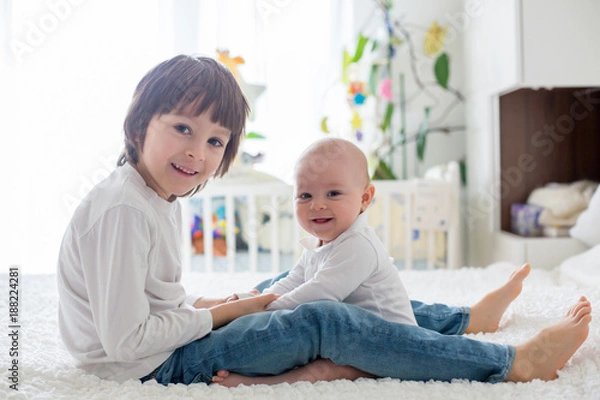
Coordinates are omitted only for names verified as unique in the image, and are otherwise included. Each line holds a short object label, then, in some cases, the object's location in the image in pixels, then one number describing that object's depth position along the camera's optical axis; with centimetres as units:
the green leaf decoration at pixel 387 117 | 277
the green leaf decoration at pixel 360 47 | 267
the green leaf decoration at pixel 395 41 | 282
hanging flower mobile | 274
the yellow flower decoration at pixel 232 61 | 243
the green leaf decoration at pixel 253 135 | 254
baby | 103
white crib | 230
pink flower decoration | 279
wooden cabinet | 212
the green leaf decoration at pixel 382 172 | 277
